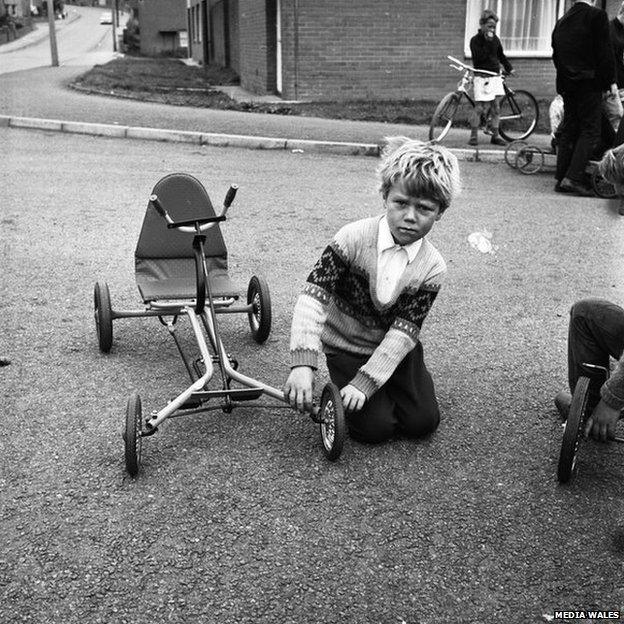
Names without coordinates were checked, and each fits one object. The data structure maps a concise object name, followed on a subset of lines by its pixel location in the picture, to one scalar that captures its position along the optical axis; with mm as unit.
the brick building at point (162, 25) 46750
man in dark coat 8500
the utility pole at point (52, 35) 29062
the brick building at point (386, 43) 15703
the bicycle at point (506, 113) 11484
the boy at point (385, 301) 3441
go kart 3441
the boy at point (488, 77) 11453
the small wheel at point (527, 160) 10078
